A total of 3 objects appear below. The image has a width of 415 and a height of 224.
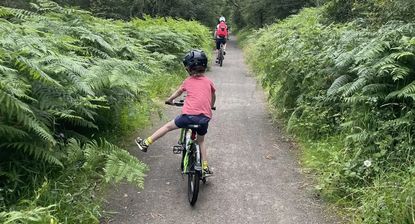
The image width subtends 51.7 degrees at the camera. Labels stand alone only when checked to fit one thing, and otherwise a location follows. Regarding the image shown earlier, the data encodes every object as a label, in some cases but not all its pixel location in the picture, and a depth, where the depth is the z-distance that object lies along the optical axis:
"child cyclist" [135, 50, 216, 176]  5.30
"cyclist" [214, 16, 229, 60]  19.11
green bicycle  4.98
